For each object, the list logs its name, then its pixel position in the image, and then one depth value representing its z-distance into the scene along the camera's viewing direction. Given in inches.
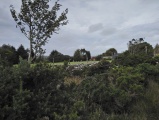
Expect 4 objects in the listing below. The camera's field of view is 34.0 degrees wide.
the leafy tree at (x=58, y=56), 1541.6
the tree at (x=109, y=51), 2379.6
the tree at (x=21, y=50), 1483.0
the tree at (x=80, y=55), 1961.7
